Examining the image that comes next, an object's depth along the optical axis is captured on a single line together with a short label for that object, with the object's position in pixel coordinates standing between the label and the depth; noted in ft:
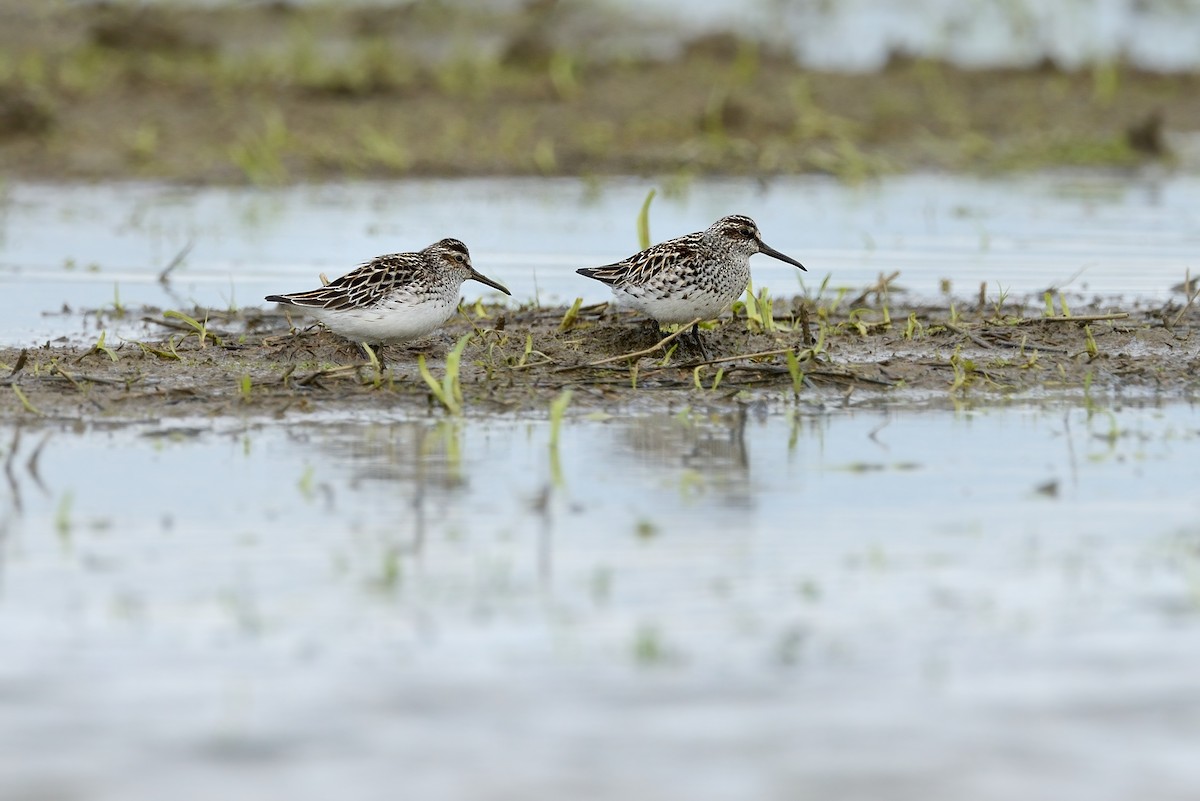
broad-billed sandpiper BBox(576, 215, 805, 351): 35.47
